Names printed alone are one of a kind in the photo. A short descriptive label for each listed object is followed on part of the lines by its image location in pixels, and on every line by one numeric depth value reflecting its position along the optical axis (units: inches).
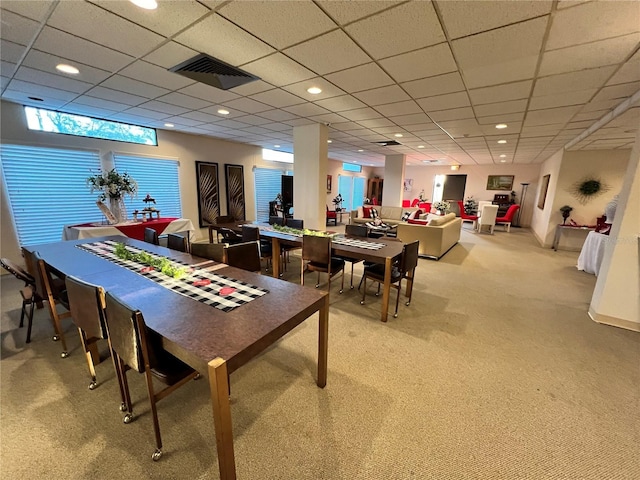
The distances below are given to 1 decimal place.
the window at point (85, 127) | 153.0
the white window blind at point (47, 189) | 147.9
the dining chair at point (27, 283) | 84.6
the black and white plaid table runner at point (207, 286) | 60.6
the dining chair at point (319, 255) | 116.9
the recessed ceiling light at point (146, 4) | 60.8
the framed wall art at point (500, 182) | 395.2
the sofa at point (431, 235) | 196.5
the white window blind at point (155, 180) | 197.1
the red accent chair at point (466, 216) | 366.1
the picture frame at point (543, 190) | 285.7
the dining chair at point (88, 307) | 53.4
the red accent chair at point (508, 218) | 345.7
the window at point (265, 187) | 297.7
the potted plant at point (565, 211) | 226.7
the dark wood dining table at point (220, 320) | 40.8
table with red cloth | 144.3
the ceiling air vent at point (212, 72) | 91.0
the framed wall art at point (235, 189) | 260.8
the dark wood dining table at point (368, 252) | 104.0
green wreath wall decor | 215.8
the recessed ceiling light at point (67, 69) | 94.5
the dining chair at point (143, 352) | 46.9
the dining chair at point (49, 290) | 77.2
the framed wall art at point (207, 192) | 239.9
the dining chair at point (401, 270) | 109.1
